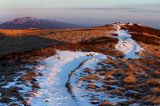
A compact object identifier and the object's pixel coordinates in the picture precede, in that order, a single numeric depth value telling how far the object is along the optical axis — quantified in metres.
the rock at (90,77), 27.87
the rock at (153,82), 26.31
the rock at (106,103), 21.85
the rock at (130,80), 27.54
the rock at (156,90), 23.76
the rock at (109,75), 28.83
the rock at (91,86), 25.86
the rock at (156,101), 21.18
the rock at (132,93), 24.04
